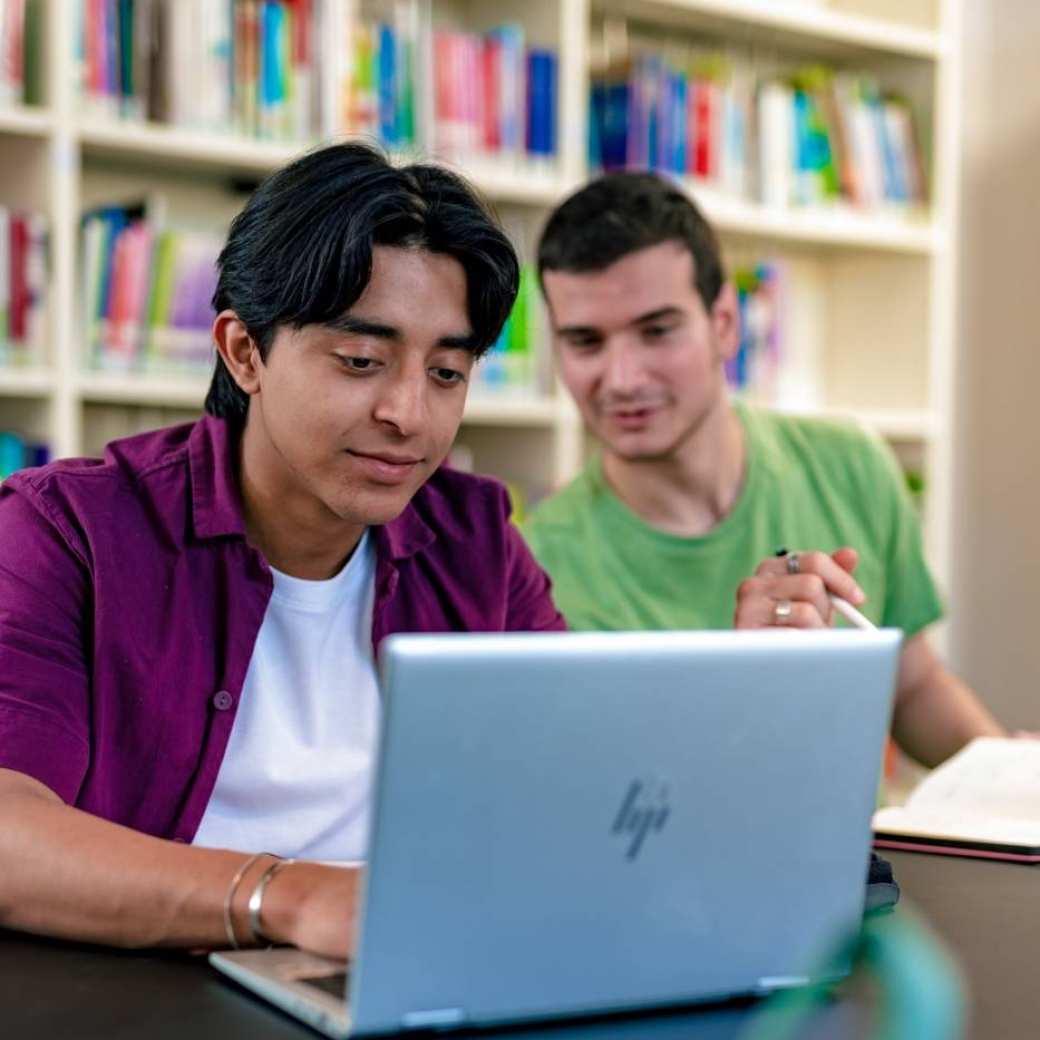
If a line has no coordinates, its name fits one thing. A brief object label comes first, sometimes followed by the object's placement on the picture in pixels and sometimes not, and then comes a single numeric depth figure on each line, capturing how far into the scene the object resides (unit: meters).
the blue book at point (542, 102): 3.13
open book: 1.46
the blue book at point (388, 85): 2.95
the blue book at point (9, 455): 2.62
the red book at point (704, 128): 3.40
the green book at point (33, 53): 2.61
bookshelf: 2.62
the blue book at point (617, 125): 3.28
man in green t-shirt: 2.26
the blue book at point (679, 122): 3.35
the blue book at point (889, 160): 3.66
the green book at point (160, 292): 2.73
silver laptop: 0.82
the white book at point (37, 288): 2.59
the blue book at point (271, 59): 2.80
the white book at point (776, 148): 3.50
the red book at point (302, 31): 2.84
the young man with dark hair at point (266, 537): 1.37
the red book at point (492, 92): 3.08
